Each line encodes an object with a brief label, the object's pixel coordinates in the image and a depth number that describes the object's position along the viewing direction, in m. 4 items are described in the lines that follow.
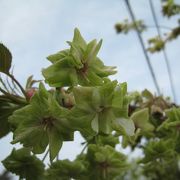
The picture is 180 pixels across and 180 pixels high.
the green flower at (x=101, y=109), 0.15
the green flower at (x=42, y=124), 0.16
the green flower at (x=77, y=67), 0.16
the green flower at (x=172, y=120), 0.21
